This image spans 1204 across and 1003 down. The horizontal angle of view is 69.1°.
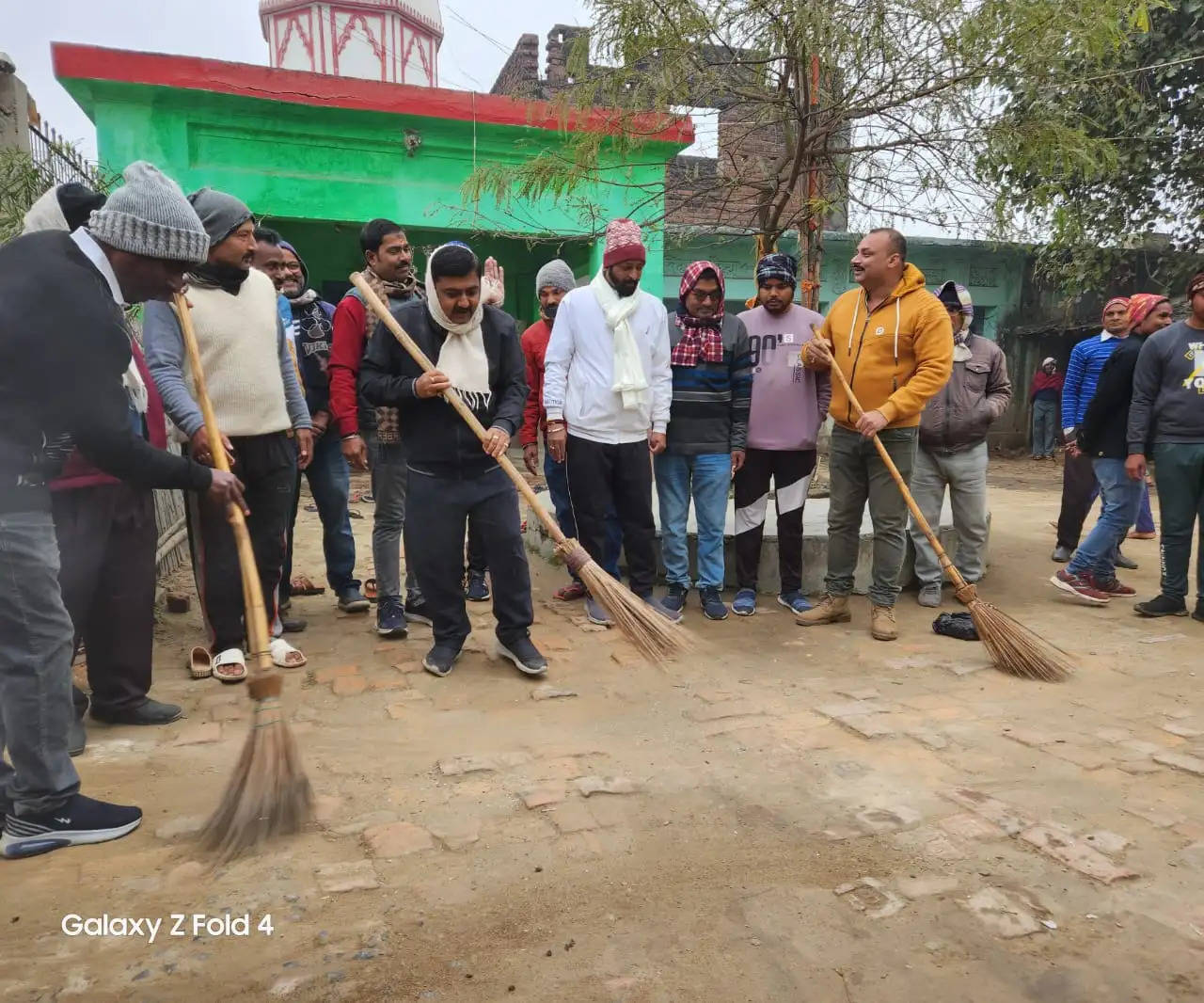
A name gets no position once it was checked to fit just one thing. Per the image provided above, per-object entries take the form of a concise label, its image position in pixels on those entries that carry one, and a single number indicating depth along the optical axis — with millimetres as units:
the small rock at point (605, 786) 2818
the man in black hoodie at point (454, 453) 3889
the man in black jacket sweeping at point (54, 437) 2293
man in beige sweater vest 3625
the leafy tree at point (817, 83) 5168
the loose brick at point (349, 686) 3768
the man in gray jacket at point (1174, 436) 4988
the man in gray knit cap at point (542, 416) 5090
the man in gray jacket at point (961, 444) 5410
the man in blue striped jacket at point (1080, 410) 6191
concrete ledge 5418
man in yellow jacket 4512
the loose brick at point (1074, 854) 2314
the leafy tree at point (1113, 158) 5605
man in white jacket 4574
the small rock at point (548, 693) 3730
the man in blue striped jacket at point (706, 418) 4887
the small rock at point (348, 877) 2256
